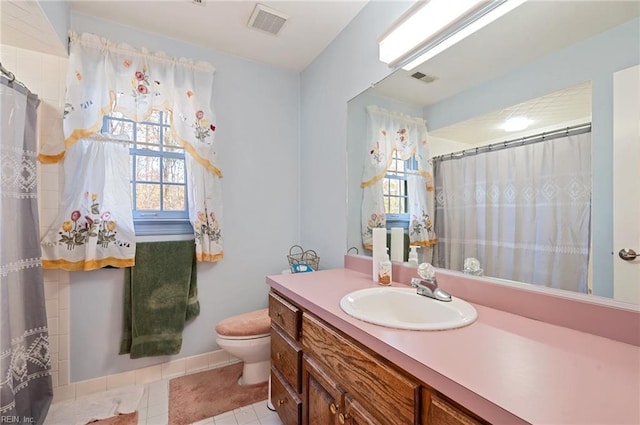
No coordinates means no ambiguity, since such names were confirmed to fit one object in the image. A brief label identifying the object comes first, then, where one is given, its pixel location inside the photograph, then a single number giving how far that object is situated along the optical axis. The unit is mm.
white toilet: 1751
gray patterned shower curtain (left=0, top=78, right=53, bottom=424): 1307
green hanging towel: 1852
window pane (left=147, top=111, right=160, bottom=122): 1982
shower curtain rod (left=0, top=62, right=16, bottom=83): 1346
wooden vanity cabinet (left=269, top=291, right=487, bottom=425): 641
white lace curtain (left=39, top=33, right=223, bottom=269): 1685
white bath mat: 1555
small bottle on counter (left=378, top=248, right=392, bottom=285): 1351
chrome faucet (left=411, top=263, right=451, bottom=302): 1034
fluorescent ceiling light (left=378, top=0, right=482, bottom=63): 1095
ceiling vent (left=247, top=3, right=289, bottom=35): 1705
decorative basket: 1957
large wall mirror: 779
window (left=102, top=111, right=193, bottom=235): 1924
